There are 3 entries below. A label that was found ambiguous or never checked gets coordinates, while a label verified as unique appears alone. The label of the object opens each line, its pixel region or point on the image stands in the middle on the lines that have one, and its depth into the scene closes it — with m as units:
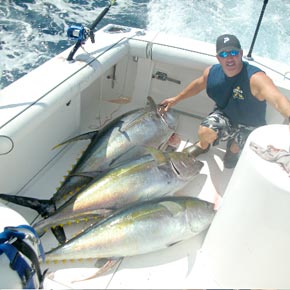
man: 2.60
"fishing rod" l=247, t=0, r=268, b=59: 2.81
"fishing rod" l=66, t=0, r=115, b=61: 2.70
